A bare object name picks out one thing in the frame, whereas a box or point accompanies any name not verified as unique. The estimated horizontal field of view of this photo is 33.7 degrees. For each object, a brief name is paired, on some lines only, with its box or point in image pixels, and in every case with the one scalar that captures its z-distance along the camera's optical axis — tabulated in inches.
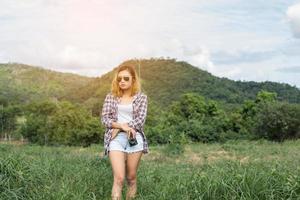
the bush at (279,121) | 1044.5
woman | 205.6
